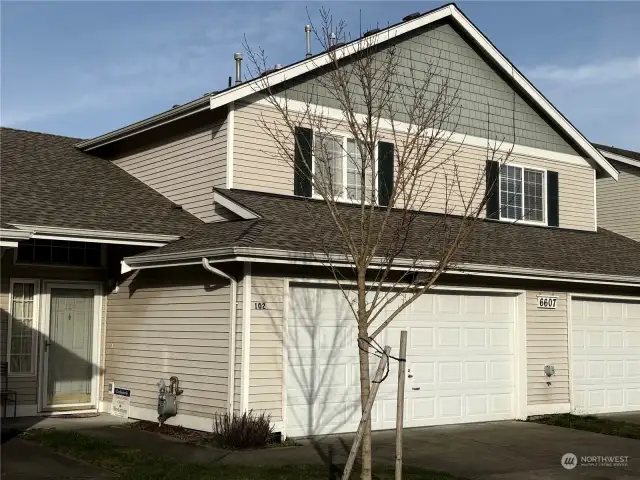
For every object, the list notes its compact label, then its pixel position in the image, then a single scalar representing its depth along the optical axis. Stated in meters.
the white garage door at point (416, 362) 12.66
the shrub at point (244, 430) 11.21
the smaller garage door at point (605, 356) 16.47
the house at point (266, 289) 12.31
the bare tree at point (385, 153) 12.53
